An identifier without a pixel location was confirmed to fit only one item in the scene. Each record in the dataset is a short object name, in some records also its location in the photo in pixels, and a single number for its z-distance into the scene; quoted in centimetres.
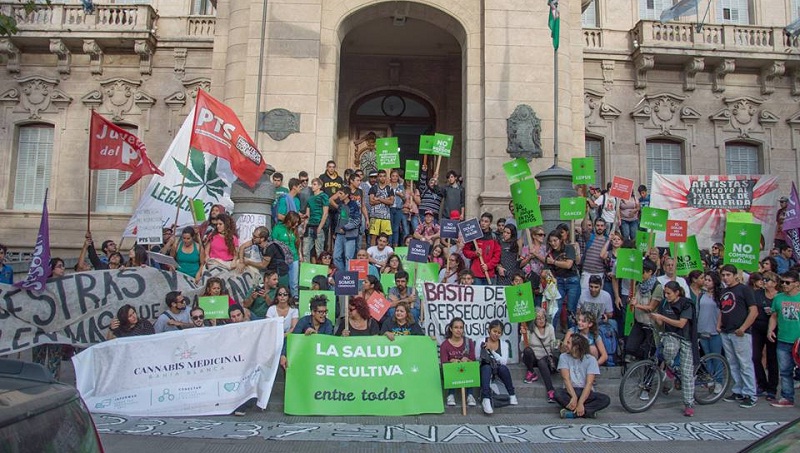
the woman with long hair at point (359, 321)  917
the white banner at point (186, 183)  1251
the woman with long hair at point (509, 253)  1109
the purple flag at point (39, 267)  863
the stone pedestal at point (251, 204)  1218
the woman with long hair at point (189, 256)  1063
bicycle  851
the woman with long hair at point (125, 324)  883
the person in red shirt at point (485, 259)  1099
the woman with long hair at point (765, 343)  945
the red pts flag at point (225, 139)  1134
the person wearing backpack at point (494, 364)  843
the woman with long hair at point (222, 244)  1078
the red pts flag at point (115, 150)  1141
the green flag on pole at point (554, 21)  1409
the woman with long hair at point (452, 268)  1111
